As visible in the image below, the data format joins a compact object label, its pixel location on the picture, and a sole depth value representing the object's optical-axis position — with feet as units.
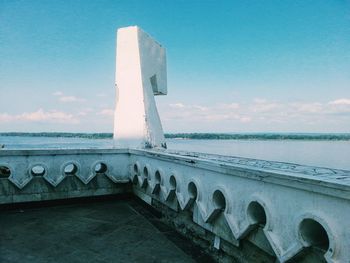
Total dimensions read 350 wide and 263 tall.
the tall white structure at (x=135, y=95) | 30.94
